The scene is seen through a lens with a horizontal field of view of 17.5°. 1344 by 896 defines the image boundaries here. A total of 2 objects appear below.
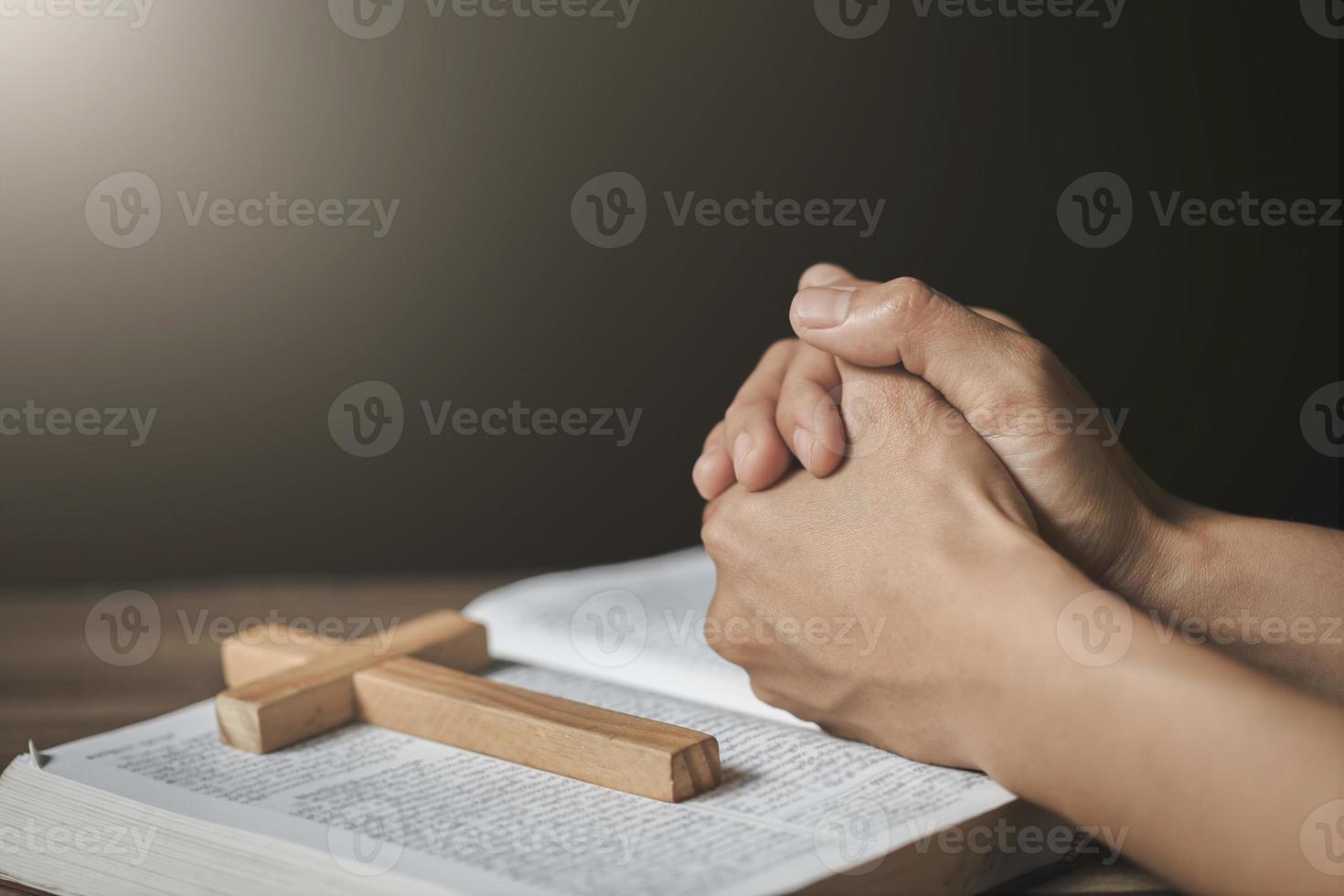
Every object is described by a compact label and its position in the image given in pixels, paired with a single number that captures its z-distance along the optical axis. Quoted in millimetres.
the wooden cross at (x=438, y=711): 988
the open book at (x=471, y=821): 951
